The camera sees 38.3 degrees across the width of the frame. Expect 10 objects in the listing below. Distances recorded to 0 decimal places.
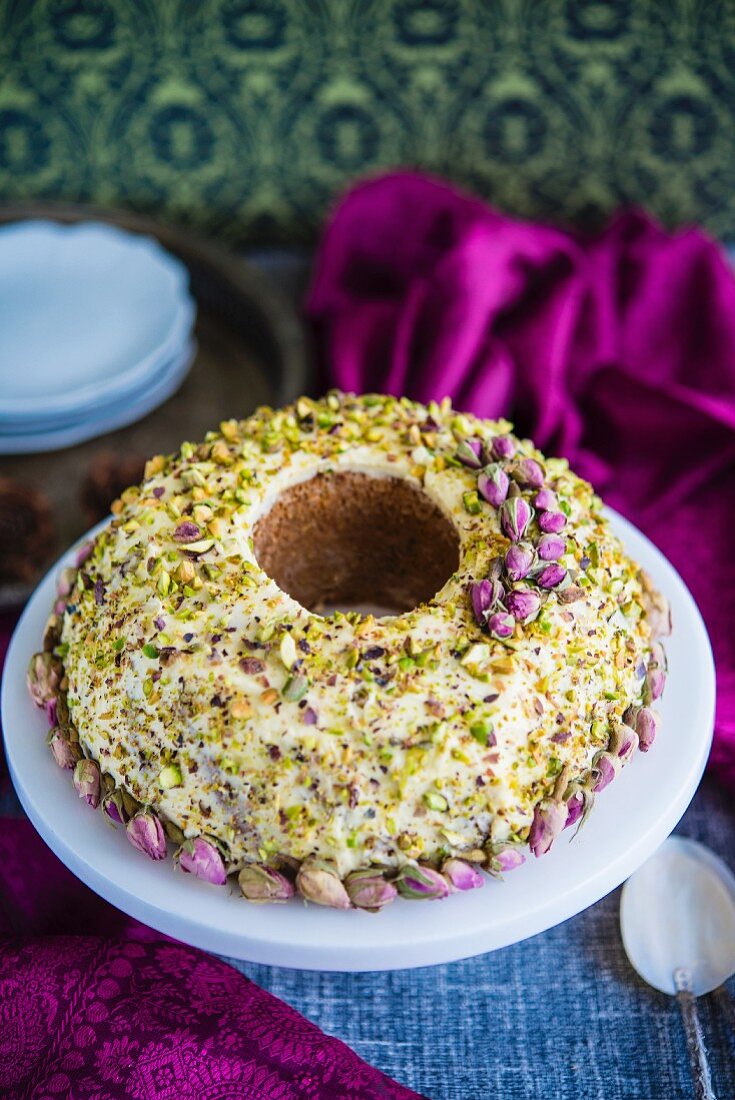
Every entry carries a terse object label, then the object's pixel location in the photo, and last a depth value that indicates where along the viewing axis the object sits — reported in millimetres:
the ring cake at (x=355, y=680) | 759
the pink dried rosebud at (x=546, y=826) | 767
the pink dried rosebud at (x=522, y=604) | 800
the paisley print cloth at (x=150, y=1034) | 799
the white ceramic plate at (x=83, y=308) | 1418
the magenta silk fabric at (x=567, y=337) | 1365
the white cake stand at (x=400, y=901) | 747
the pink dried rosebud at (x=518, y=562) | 817
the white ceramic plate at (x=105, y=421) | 1378
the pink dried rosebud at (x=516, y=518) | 847
